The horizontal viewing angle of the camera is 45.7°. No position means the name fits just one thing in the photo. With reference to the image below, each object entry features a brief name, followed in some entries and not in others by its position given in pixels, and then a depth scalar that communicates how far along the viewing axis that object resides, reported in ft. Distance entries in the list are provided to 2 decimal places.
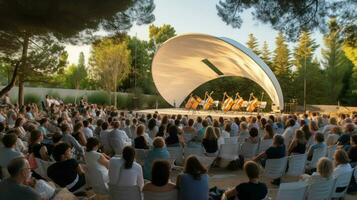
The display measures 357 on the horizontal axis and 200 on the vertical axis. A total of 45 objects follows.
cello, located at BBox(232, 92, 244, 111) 86.25
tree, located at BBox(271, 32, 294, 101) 130.31
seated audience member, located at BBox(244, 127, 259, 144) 26.21
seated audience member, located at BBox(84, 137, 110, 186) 17.72
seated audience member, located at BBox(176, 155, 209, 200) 14.11
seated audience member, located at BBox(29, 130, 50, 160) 19.54
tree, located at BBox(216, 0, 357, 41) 26.85
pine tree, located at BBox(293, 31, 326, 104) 130.31
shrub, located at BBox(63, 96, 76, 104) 104.96
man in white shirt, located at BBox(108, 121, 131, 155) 27.35
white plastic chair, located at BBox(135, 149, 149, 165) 23.36
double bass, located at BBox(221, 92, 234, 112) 86.59
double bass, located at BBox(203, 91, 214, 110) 91.73
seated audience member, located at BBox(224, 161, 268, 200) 13.46
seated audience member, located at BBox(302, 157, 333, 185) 16.20
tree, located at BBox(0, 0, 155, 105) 26.71
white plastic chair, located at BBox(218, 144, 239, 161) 26.30
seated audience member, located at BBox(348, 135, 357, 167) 21.97
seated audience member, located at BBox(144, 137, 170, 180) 20.43
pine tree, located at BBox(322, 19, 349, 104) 137.80
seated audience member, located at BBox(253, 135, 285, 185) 21.99
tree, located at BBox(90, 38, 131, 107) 111.65
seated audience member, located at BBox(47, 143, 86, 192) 16.24
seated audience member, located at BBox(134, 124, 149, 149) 24.85
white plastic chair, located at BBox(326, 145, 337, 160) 24.58
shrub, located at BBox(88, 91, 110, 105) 109.70
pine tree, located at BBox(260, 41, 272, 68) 153.36
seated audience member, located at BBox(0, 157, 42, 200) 11.21
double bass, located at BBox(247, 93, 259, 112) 84.33
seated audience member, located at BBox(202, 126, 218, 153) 25.88
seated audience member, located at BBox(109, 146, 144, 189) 16.14
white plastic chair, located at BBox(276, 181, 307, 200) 13.57
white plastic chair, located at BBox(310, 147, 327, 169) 23.53
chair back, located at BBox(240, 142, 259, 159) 26.44
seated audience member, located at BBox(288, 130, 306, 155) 23.98
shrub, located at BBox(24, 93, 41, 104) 93.69
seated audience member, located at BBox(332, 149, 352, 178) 17.90
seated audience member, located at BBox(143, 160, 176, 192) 13.59
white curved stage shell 79.41
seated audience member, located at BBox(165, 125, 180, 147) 26.32
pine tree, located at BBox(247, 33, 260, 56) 157.69
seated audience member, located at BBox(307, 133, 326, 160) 23.80
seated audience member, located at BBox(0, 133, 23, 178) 18.49
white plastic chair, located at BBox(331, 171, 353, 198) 17.36
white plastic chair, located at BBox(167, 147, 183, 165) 23.59
